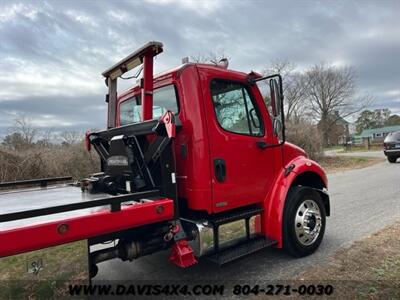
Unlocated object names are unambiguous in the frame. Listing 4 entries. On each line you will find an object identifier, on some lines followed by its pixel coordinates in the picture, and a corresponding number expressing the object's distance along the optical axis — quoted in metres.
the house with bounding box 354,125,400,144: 70.06
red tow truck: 2.83
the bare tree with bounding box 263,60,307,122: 39.94
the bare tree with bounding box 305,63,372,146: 48.41
